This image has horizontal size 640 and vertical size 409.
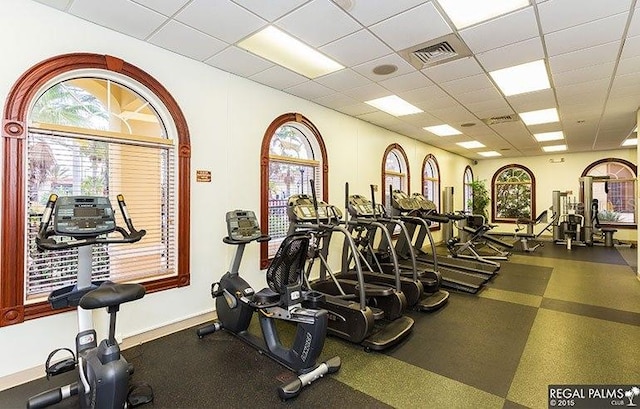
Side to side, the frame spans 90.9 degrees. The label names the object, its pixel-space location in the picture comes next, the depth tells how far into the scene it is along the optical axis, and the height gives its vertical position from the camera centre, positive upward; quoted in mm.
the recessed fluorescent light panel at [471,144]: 8891 +1694
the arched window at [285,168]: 4387 +577
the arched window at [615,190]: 9898 +397
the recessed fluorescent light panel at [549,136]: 7523 +1659
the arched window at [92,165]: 2484 +375
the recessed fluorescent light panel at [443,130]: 6984 +1692
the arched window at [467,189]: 11352 +496
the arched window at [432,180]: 8773 +670
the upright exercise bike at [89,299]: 1832 -590
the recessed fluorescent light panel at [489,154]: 10477 +1691
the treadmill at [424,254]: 4848 -953
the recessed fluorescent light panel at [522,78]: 3871 +1662
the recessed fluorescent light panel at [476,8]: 2590 +1649
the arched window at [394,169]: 6926 +816
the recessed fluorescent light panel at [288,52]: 3207 +1705
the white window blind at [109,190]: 2646 +148
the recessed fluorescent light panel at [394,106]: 5142 +1699
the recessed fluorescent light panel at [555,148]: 9328 +1670
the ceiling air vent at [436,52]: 3212 +1658
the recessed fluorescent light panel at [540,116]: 5730 +1658
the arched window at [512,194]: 11547 +340
